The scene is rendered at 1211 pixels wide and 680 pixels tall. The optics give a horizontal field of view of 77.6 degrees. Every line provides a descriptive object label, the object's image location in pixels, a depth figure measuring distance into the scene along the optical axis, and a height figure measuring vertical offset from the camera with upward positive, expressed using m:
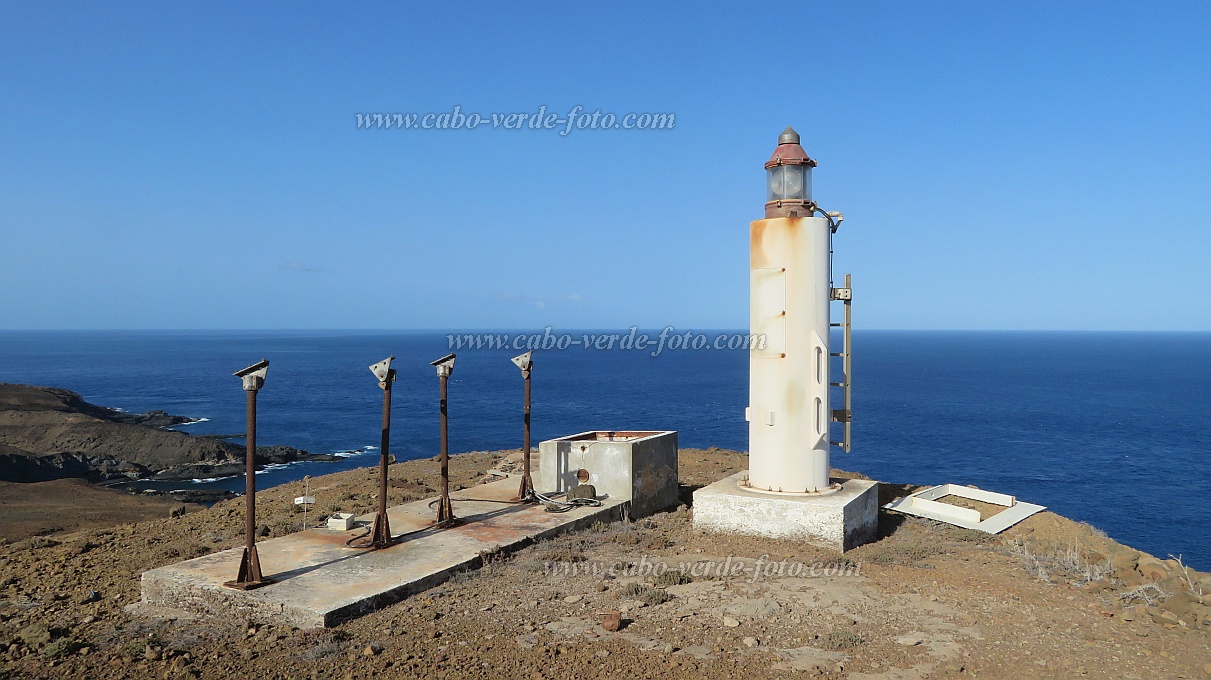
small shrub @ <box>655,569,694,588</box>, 9.13 -3.07
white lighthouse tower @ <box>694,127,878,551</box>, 11.45 -0.60
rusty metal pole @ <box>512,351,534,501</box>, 13.04 -2.17
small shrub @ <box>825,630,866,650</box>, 7.20 -3.02
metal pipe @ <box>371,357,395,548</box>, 10.11 -2.56
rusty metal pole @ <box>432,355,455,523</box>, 11.30 -2.57
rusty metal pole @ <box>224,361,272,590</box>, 8.38 -2.19
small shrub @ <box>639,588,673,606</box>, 8.42 -3.04
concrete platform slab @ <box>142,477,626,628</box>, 7.97 -2.95
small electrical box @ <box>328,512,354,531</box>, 11.07 -2.88
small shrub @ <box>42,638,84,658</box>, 7.06 -3.06
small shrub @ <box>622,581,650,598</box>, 8.63 -3.05
